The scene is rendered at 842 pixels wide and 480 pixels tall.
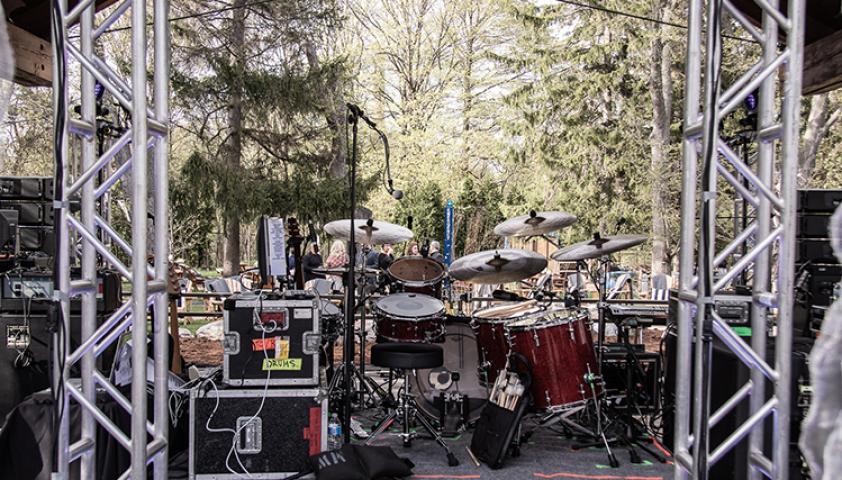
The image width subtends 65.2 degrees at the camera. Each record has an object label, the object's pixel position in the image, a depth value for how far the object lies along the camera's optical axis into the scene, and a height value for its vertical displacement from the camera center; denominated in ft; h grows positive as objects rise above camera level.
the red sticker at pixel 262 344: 13.35 -2.31
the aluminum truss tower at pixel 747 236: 8.04 -0.05
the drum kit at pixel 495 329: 15.31 -2.43
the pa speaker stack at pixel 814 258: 15.74 -0.63
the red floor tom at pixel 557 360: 15.26 -2.98
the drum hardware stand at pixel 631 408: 15.37 -4.48
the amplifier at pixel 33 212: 17.34 +0.46
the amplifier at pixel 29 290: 15.84 -1.47
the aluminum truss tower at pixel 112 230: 8.09 +0.03
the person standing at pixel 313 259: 32.61 -1.42
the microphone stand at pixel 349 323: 13.96 -2.03
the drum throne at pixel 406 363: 14.61 -2.97
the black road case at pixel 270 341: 13.29 -2.26
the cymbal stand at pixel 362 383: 17.07 -4.30
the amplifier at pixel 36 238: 17.33 -0.23
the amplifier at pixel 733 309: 12.98 -1.51
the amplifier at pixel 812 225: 16.94 +0.21
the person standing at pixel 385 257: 31.92 -1.40
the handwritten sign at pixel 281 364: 13.35 -2.71
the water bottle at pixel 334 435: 14.72 -4.72
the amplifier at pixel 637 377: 17.94 -4.05
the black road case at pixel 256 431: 12.80 -3.96
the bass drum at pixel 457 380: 17.70 -3.98
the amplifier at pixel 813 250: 16.77 -0.43
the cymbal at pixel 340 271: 16.80 -1.06
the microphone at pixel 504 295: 16.66 -1.63
